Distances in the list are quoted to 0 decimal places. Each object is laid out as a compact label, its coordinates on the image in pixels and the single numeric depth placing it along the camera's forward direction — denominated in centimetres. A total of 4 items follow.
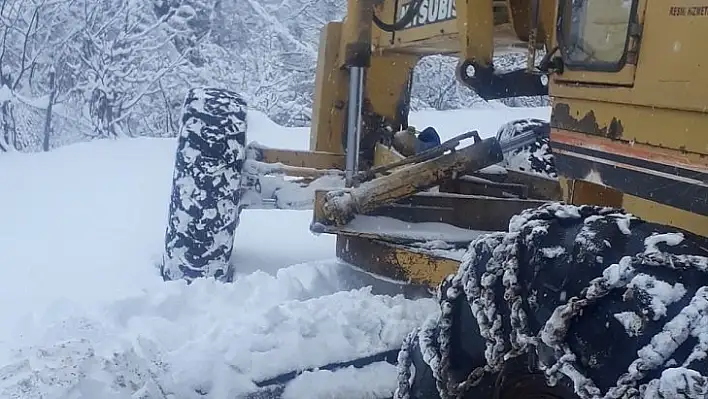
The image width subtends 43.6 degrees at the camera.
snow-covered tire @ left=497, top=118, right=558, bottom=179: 559
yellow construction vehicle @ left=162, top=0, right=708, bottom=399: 163
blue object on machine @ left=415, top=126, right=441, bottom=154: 516
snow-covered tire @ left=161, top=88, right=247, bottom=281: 488
